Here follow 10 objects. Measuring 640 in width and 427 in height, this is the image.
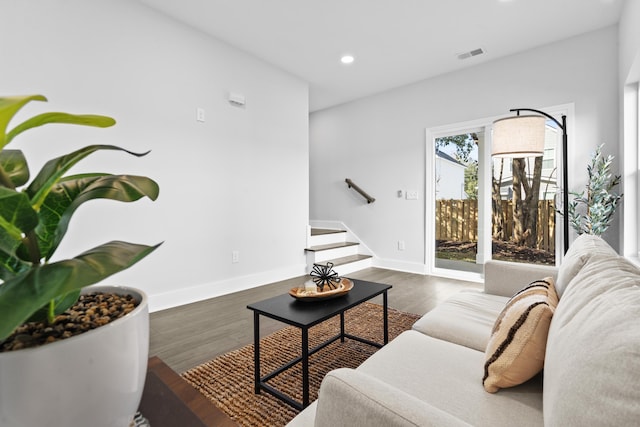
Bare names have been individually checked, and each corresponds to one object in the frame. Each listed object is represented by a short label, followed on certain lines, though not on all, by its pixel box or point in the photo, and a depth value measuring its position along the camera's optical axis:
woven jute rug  1.53
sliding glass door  3.65
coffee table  1.46
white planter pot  0.38
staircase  4.45
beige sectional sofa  0.53
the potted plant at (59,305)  0.35
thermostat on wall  3.51
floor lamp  2.15
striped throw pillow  0.94
